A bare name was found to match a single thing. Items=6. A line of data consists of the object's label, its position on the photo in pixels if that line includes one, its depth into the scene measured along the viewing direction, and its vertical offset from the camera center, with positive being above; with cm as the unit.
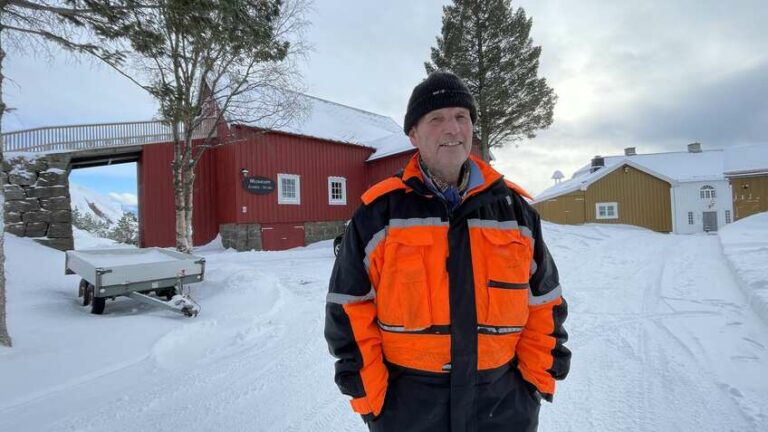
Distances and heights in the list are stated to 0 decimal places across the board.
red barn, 1557 +174
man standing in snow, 152 -36
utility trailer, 566 -81
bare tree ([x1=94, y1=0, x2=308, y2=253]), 491 +278
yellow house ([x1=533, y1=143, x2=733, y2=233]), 2552 +101
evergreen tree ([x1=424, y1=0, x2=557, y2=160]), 1894 +799
